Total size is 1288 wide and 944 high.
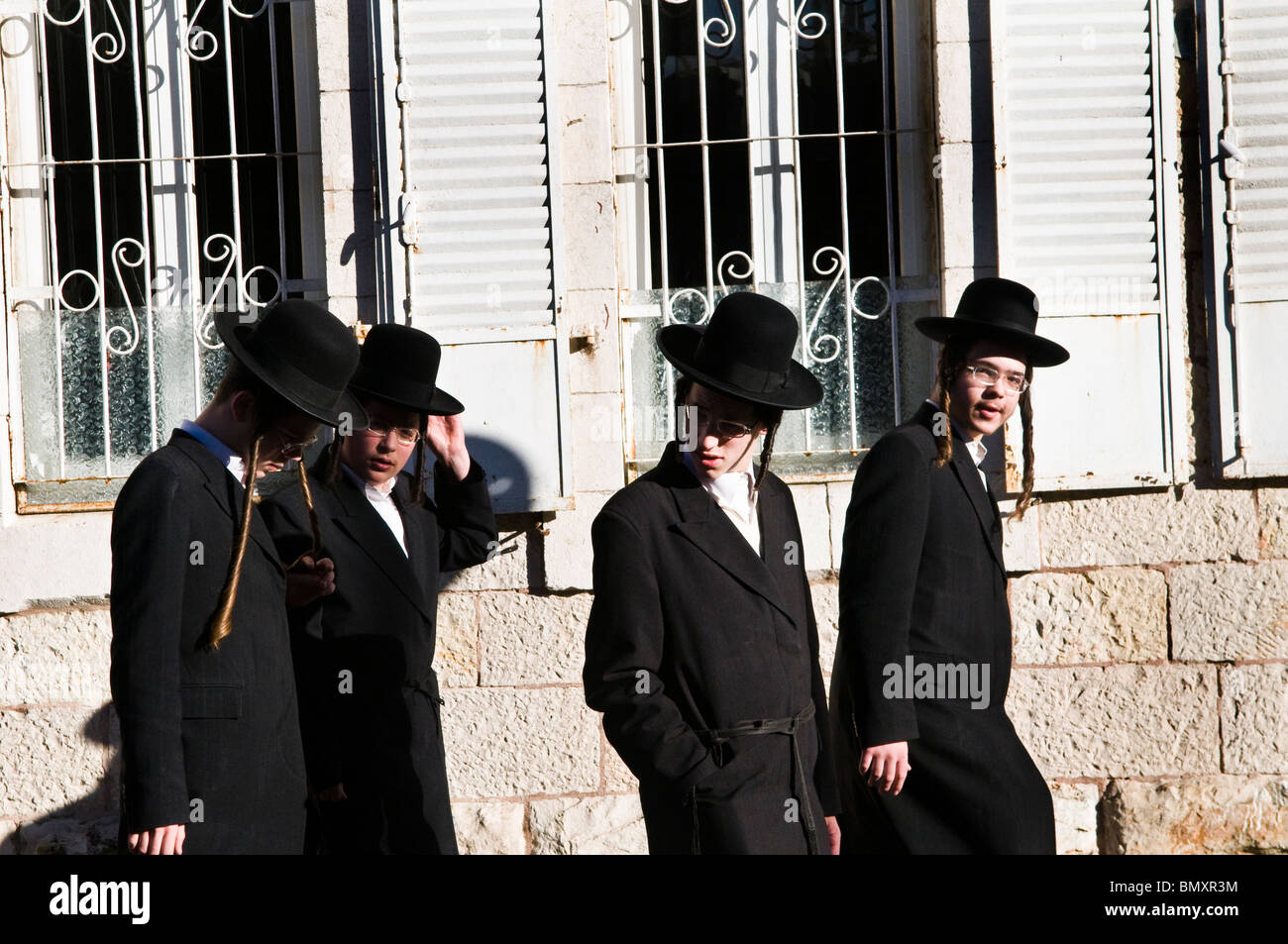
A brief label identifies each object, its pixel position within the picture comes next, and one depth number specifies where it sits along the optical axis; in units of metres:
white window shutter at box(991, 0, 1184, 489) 11.23
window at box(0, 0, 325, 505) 11.69
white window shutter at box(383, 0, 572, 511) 11.26
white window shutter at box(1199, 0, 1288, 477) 11.17
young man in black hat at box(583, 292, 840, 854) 6.95
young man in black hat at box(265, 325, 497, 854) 7.93
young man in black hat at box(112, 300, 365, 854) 6.07
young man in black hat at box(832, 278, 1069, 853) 7.41
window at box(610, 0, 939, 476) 11.66
